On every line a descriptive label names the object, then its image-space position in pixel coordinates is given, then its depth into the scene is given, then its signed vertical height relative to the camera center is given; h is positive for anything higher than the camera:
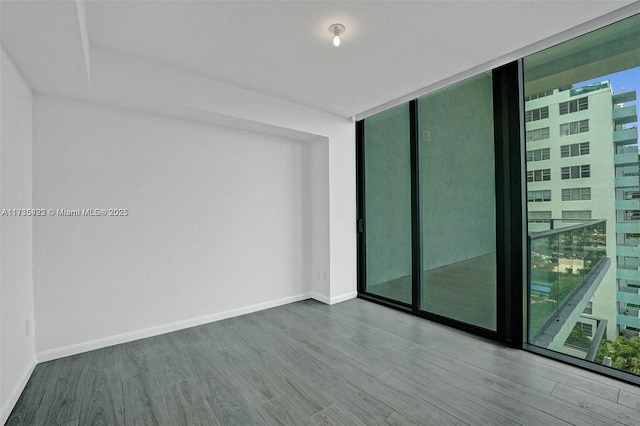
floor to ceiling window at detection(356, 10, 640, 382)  2.19 +0.07
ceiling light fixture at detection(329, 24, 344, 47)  2.13 +1.35
